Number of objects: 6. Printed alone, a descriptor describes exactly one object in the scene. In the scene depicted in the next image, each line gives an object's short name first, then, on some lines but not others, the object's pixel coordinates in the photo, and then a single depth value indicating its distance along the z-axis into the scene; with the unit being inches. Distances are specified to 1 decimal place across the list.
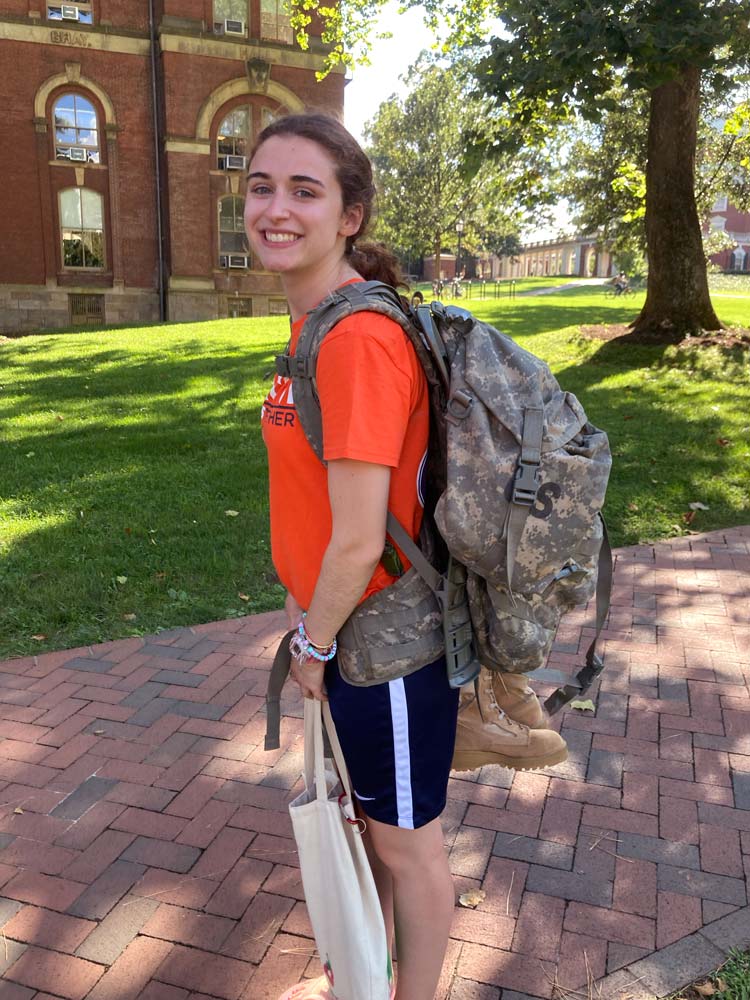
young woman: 63.3
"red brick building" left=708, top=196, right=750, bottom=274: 2957.7
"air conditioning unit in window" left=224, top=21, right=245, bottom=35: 1020.5
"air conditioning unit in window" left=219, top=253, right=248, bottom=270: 1070.8
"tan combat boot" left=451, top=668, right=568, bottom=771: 82.5
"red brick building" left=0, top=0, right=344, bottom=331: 986.1
